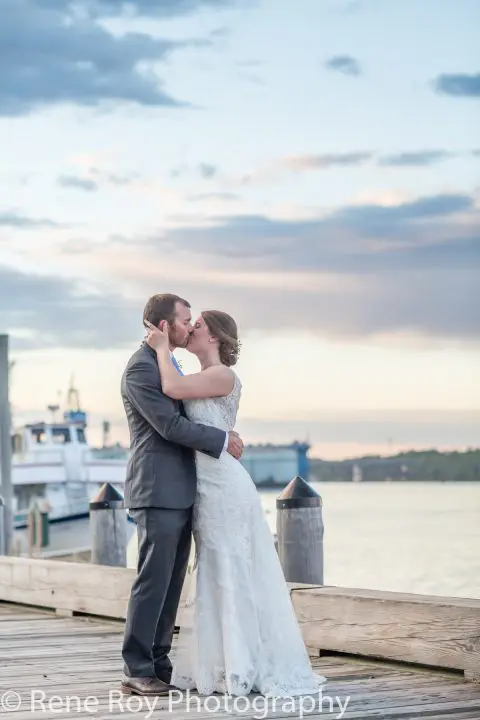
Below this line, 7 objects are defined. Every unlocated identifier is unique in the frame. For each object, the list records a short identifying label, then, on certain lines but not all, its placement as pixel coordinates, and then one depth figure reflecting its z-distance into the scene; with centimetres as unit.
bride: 599
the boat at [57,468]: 4006
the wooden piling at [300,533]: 774
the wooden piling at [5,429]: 1695
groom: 594
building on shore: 8712
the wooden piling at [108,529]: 994
